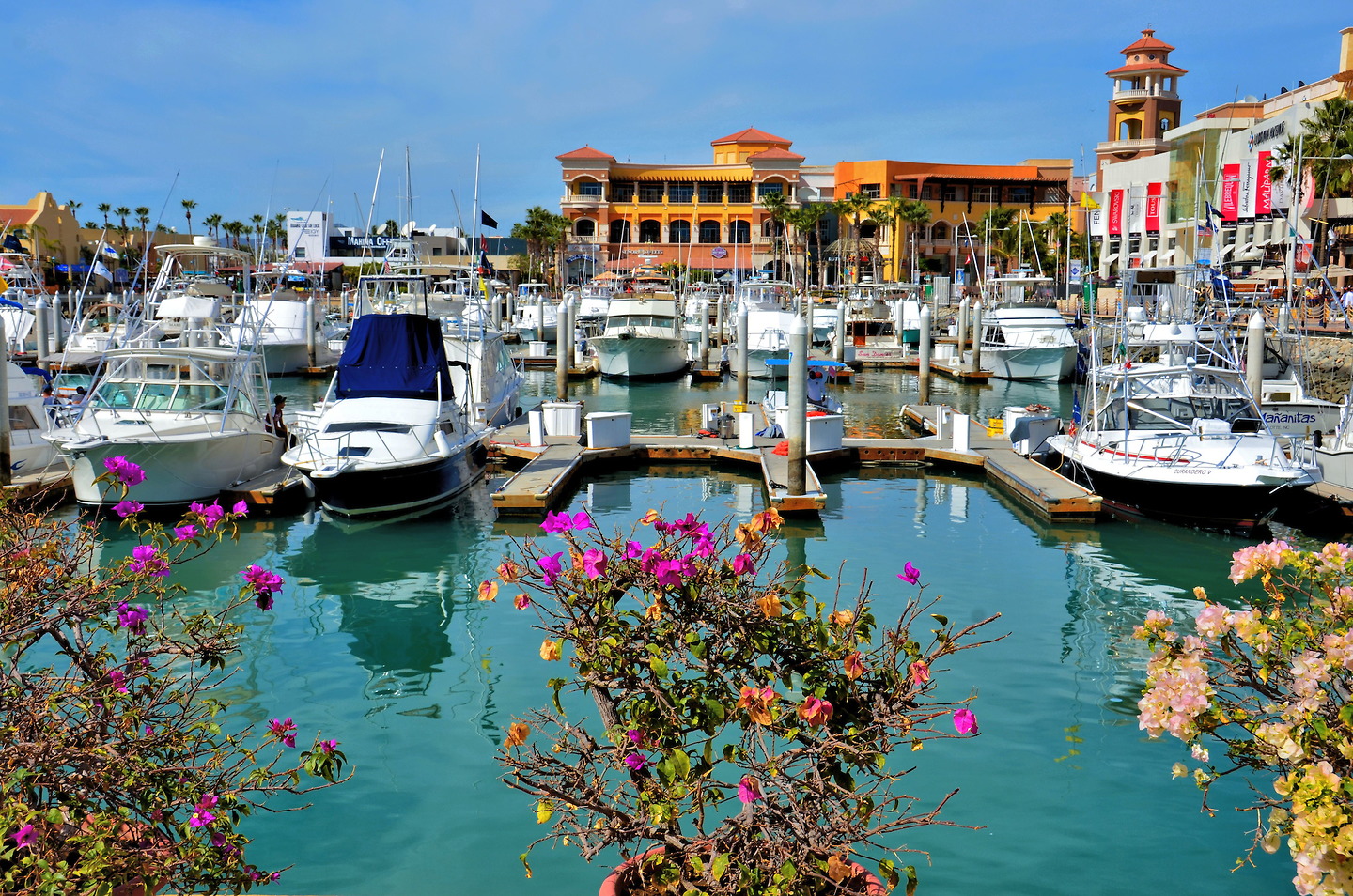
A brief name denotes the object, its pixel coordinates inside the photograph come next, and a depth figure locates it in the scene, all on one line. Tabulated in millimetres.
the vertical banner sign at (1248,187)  53062
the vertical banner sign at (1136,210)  70438
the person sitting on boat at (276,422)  21697
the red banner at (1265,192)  50531
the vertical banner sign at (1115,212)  74188
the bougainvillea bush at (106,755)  4301
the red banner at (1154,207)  69681
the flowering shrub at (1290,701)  3779
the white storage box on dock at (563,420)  25938
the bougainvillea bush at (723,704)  4676
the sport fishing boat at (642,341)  45000
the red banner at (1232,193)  55031
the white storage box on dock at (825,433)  24219
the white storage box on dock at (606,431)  24625
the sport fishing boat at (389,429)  18750
